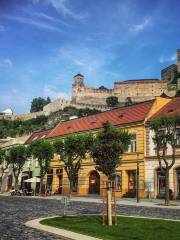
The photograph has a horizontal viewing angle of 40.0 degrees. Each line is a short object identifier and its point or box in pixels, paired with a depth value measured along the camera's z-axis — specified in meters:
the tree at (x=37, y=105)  142.41
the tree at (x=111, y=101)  118.75
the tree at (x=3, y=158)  41.48
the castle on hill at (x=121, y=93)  120.28
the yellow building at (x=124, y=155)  28.25
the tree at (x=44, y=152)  31.22
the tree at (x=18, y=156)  36.46
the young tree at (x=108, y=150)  13.17
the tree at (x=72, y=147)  26.85
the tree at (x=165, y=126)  21.34
